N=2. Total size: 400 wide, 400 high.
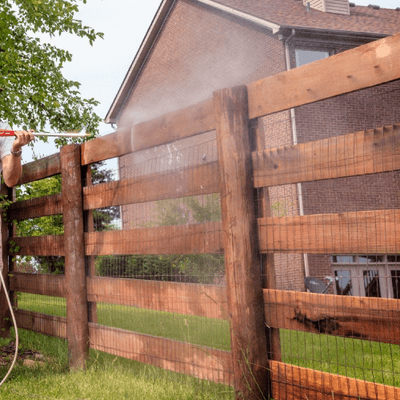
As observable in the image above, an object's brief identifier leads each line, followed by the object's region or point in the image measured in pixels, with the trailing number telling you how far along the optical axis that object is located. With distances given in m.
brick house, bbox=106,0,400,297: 16.23
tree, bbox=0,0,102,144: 11.30
